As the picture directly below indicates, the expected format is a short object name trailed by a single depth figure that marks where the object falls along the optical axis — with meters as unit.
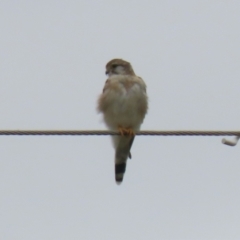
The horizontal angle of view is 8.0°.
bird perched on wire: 16.92
